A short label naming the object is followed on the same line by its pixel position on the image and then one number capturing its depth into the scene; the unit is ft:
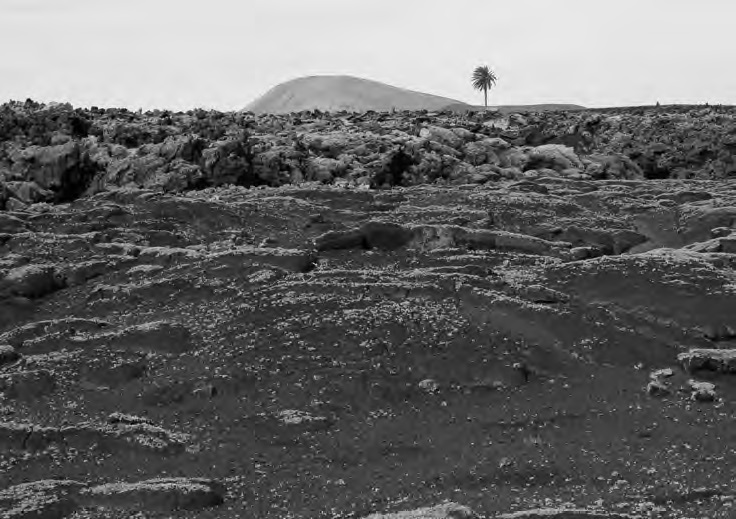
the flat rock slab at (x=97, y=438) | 101.55
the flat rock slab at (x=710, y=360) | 115.55
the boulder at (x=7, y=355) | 134.10
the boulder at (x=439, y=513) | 74.23
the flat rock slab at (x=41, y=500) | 84.28
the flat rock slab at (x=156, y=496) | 85.97
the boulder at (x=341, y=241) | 183.52
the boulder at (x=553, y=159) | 332.80
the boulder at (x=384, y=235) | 185.06
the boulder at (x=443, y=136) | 346.74
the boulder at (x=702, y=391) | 108.17
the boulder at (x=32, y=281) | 163.53
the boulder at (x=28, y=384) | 121.60
